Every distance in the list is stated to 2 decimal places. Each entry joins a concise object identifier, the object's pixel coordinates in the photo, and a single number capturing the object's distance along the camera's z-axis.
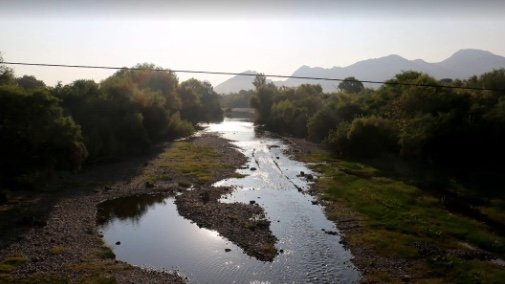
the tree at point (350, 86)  164.68
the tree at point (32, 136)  36.38
